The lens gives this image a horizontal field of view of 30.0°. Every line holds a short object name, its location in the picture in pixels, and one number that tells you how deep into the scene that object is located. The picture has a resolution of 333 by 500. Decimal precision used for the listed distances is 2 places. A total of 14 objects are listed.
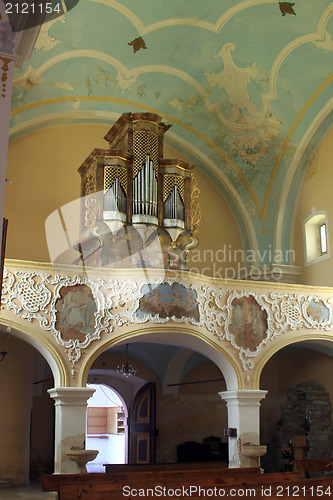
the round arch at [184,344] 12.34
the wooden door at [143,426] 17.75
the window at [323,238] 17.08
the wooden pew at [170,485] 9.19
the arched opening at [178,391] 17.62
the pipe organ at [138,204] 13.35
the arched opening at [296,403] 16.56
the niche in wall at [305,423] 16.47
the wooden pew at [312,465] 12.09
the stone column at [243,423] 12.99
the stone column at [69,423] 11.65
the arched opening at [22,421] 14.56
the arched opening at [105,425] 24.33
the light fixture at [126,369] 17.25
